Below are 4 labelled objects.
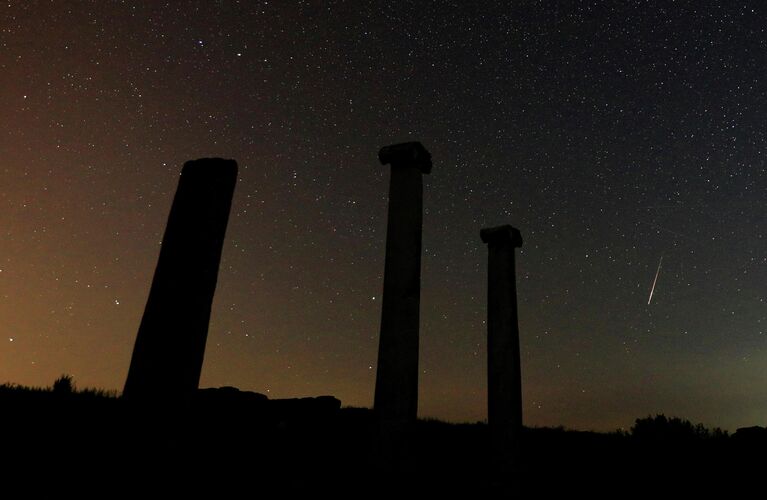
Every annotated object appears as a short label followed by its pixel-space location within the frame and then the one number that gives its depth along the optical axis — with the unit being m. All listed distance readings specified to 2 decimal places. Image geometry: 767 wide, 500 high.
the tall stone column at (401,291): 12.20
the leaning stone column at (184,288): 6.78
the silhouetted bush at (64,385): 16.42
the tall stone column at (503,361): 14.47
